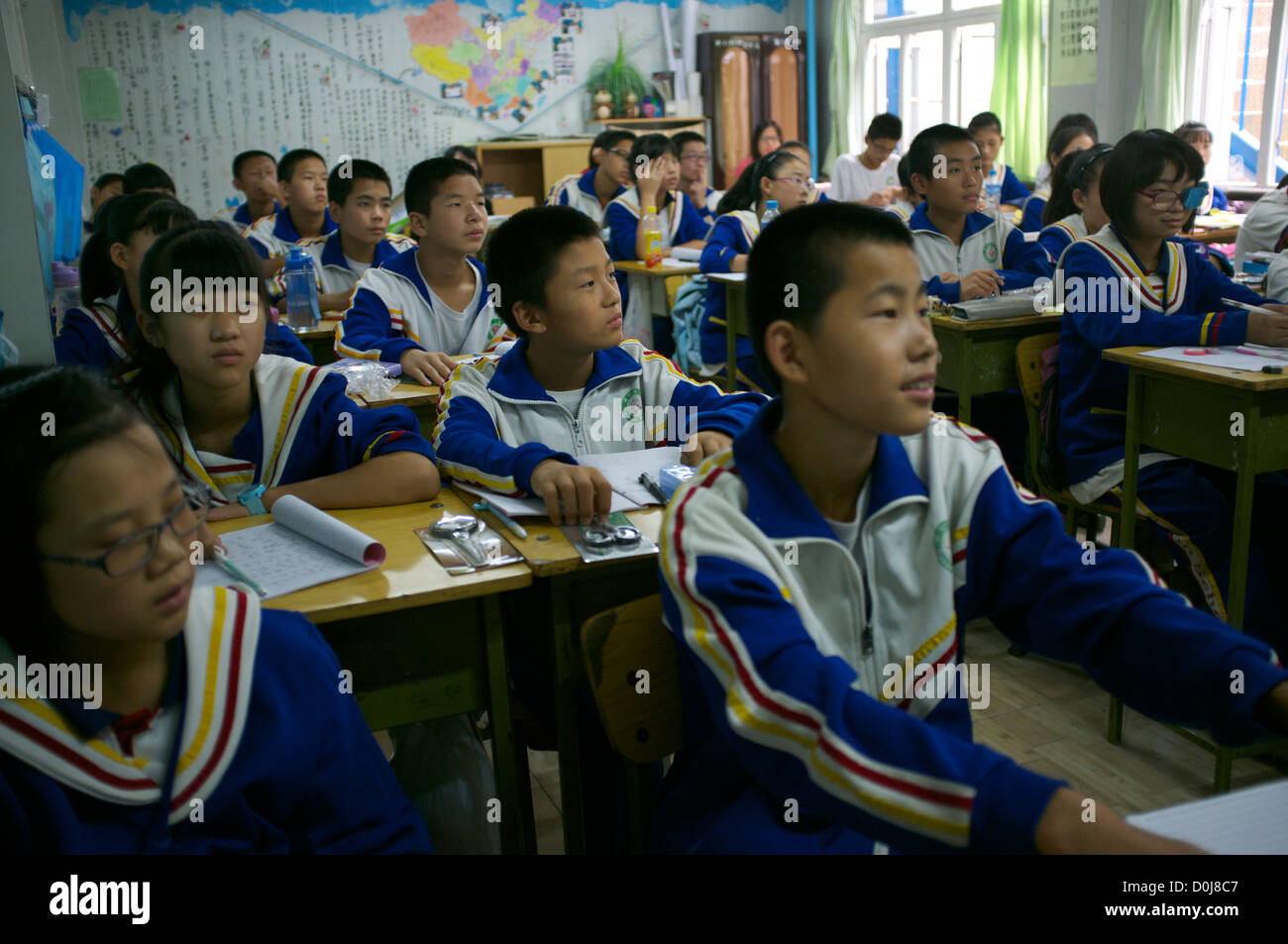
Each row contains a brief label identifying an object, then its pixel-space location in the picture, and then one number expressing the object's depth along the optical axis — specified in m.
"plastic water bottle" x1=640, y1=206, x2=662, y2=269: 4.87
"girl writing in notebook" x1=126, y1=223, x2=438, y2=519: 1.53
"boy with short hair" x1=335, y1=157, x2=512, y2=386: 2.84
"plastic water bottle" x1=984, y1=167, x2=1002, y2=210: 5.83
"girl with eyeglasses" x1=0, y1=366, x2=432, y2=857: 0.81
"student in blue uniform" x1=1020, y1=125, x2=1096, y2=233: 5.10
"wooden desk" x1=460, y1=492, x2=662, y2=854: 1.33
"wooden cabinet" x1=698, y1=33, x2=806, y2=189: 8.12
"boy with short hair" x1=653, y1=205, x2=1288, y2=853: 0.86
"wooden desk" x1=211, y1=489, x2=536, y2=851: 1.22
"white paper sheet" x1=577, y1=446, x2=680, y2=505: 1.51
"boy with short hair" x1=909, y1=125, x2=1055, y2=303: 3.24
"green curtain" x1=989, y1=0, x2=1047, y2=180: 6.34
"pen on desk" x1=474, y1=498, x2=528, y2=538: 1.37
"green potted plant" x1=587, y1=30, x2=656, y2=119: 7.96
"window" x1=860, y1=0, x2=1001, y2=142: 6.98
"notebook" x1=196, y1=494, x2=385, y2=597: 1.23
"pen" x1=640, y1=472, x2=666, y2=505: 1.47
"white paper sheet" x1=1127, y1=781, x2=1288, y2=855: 0.74
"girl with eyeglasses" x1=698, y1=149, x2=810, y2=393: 4.25
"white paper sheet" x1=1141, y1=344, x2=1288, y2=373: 1.97
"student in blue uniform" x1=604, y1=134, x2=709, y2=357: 5.05
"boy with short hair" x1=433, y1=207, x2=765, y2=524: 1.77
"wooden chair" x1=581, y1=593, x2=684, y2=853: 1.10
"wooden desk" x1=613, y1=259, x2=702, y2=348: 4.85
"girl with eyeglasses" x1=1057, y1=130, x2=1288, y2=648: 2.14
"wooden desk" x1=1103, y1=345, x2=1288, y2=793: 1.90
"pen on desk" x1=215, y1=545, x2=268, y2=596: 1.20
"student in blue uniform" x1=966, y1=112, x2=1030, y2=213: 5.75
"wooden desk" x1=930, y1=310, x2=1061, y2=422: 2.72
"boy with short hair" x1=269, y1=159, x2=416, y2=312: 3.56
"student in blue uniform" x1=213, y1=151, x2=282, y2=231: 5.56
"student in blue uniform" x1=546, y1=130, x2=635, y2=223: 5.79
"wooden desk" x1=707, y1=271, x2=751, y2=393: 4.04
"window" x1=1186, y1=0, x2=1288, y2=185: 5.39
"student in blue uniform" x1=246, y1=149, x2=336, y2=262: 4.41
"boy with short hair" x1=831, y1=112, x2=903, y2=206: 6.75
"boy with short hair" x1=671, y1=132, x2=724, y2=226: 6.17
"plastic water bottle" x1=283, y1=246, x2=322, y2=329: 3.33
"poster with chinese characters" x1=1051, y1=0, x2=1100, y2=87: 5.98
